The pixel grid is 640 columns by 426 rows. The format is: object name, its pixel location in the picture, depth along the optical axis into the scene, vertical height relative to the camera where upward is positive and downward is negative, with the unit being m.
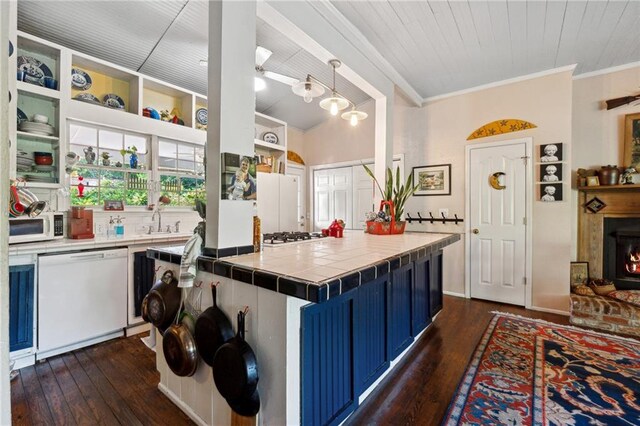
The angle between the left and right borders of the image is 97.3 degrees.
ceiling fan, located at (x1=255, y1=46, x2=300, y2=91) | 2.58 +1.47
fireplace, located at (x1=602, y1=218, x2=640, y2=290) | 3.05 -0.41
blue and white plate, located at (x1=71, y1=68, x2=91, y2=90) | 2.74 +1.31
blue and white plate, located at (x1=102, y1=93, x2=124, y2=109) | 2.92 +1.15
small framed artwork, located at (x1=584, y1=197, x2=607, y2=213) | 3.21 +0.12
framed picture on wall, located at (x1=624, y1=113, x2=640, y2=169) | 3.05 +0.81
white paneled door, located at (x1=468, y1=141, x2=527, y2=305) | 3.46 -0.10
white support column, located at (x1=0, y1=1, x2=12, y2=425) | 0.53 -0.04
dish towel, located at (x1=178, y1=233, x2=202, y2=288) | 1.42 -0.26
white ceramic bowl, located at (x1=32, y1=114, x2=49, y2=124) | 2.47 +0.82
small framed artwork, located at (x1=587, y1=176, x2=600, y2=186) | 3.13 +0.38
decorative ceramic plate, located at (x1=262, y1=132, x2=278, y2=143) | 4.52 +1.23
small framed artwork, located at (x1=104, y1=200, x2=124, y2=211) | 2.98 +0.07
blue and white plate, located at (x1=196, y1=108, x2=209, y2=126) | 3.69 +1.28
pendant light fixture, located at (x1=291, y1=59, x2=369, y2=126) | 2.35 +1.03
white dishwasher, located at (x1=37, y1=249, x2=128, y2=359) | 2.21 -0.74
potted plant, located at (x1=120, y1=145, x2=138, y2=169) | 3.19 +0.63
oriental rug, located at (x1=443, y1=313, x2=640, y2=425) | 1.62 -1.14
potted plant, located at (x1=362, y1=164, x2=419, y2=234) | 2.71 +0.02
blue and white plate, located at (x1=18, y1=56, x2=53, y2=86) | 2.43 +1.25
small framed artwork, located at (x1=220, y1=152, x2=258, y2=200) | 1.48 +0.19
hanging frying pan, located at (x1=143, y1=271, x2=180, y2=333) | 1.55 -0.50
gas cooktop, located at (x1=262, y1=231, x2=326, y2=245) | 1.97 -0.19
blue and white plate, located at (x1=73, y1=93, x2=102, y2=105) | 2.73 +1.11
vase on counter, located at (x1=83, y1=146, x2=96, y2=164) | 2.90 +0.59
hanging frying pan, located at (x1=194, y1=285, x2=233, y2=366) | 1.29 -0.55
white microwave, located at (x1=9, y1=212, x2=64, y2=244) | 2.21 -0.14
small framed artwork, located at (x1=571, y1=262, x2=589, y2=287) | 3.24 -0.67
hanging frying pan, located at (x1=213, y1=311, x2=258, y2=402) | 1.15 -0.65
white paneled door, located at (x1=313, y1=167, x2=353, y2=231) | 4.97 +0.32
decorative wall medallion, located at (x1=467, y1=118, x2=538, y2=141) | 3.44 +1.09
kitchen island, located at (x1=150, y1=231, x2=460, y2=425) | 1.13 -0.54
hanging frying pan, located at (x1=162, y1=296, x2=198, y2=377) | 1.42 -0.70
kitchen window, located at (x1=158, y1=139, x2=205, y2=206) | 3.44 +0.53
